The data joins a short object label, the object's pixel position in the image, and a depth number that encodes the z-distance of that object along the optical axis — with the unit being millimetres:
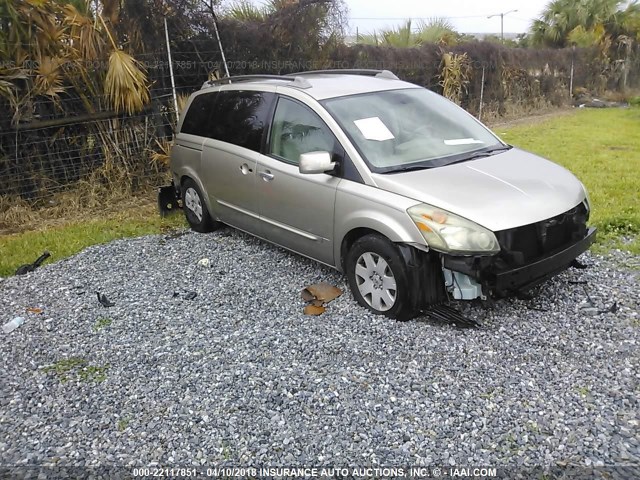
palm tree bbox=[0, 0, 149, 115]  7125
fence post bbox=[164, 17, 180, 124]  8500
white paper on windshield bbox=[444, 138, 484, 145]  4621
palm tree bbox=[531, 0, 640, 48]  20883
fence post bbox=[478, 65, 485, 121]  15227
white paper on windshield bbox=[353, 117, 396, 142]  4410
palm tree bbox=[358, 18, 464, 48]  15008
